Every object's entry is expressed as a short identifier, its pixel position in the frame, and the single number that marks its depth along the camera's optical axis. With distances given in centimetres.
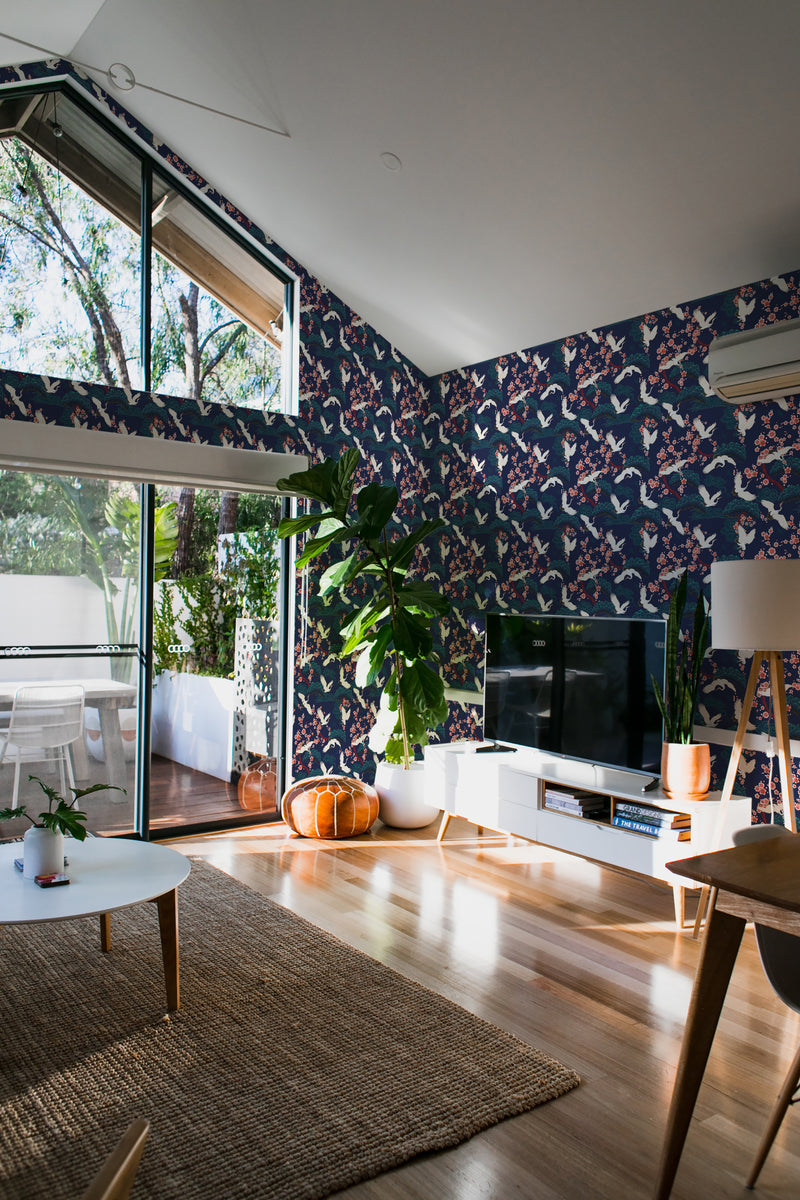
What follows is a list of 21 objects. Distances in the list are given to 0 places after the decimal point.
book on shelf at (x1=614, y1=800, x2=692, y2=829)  377
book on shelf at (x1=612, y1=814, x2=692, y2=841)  375
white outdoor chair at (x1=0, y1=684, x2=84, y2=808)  452
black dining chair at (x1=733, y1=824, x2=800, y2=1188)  199
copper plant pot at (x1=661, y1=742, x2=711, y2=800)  384
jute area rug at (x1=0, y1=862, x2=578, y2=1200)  210
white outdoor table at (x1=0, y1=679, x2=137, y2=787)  474
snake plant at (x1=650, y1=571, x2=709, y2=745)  396
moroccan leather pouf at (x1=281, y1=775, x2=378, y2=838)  493
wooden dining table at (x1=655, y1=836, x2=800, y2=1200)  189
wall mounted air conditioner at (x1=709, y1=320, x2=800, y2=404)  364
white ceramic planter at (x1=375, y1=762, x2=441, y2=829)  521
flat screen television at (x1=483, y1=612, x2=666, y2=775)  411
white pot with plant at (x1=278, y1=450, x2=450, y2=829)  493
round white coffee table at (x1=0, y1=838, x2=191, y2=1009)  265
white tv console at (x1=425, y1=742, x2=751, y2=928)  373
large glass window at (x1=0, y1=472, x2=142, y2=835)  447
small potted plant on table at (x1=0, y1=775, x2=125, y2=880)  291
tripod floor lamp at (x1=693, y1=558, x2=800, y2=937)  339
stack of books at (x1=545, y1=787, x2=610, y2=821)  414
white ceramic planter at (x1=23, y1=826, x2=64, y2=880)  291
